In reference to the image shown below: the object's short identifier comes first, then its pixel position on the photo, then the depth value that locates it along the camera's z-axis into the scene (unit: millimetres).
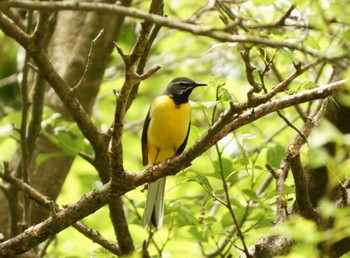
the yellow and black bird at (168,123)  11742
